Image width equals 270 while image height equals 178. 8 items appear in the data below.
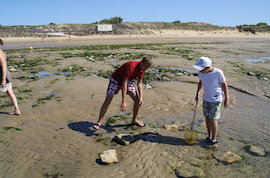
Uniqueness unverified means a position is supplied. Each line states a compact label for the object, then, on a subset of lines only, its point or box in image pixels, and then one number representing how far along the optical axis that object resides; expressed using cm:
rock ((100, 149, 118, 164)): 314
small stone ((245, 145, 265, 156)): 352
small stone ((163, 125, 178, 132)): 438
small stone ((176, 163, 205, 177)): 300
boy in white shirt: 337
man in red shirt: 362
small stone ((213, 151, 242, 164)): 332
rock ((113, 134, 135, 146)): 370
